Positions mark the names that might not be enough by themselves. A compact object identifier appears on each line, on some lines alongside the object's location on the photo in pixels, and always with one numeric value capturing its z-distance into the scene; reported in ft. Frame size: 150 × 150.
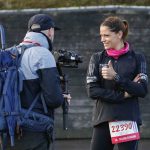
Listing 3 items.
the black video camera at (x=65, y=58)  32.63
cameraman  29.04
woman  32.76
